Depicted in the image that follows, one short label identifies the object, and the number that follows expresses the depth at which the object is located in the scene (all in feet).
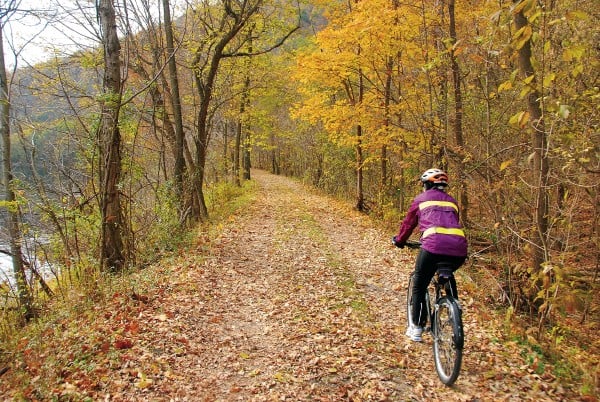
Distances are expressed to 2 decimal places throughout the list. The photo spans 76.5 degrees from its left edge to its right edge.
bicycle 13.34
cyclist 14.03
